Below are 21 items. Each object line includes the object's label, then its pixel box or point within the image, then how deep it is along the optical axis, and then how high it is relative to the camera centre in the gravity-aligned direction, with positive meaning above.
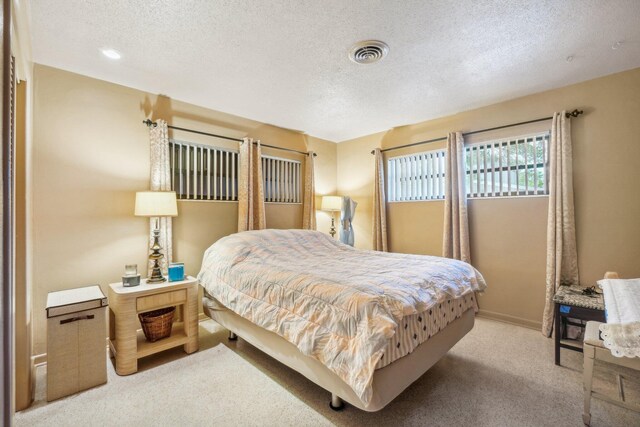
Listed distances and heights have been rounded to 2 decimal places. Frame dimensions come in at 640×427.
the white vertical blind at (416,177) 3.79 +0.53
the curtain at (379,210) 4.18 +0.05
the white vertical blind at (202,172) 3.10 +0.51
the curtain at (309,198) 4.24 +0.24
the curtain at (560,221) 2.76 -0.09
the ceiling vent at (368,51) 2.07 +1.26
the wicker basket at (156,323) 2.39 -0.94
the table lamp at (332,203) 4.36 +0.17
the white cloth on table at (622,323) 1.34 -0.58
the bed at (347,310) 1.45 -0.62
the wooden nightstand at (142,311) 2.14 -0.84
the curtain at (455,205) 3.37 +0.09
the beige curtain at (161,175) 2.86 +0.42
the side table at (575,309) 2.16 -0.78
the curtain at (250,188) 3.46 +0.34
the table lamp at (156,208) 2.48 +0.07
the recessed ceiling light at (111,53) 2.17 +1.30
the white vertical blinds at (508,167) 3.03 +0.52
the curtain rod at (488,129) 2.75 +0.98
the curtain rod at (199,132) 2.86 +0.97
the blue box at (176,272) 2.54 -0.53
